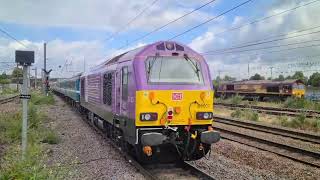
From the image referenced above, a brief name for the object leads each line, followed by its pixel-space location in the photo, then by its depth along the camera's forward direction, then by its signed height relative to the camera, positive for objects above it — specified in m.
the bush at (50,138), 8.66 -1.77
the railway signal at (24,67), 5.40 +0.47
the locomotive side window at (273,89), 32.19 +0.07
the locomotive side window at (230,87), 38.94 +0.37
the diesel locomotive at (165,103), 5.67 -0.33
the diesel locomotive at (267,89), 31.08 +0.08
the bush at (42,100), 24.50 -1.21
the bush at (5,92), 45.63 -0.70
